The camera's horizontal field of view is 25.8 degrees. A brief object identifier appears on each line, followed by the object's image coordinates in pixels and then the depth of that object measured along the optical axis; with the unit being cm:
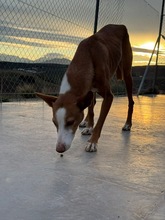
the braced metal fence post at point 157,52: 961
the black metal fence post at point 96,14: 685
